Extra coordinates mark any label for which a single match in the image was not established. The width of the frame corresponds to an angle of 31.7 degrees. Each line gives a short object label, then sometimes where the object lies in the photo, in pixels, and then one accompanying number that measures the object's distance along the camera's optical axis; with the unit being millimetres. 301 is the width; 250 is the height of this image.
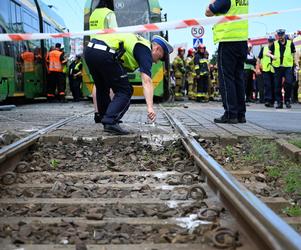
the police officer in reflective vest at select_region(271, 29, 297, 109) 13664
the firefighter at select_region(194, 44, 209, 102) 19297
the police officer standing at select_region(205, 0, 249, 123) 7719
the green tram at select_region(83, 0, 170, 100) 16781
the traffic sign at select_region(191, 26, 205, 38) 21750
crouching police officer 6328
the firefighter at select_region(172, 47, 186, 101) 21438
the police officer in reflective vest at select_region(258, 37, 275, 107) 14844
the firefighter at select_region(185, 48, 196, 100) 21047
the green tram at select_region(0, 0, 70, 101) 13828
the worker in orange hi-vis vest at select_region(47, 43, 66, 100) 19688
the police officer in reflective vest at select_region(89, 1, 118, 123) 7000
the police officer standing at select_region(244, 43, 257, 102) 19000
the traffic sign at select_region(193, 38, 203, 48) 21931
